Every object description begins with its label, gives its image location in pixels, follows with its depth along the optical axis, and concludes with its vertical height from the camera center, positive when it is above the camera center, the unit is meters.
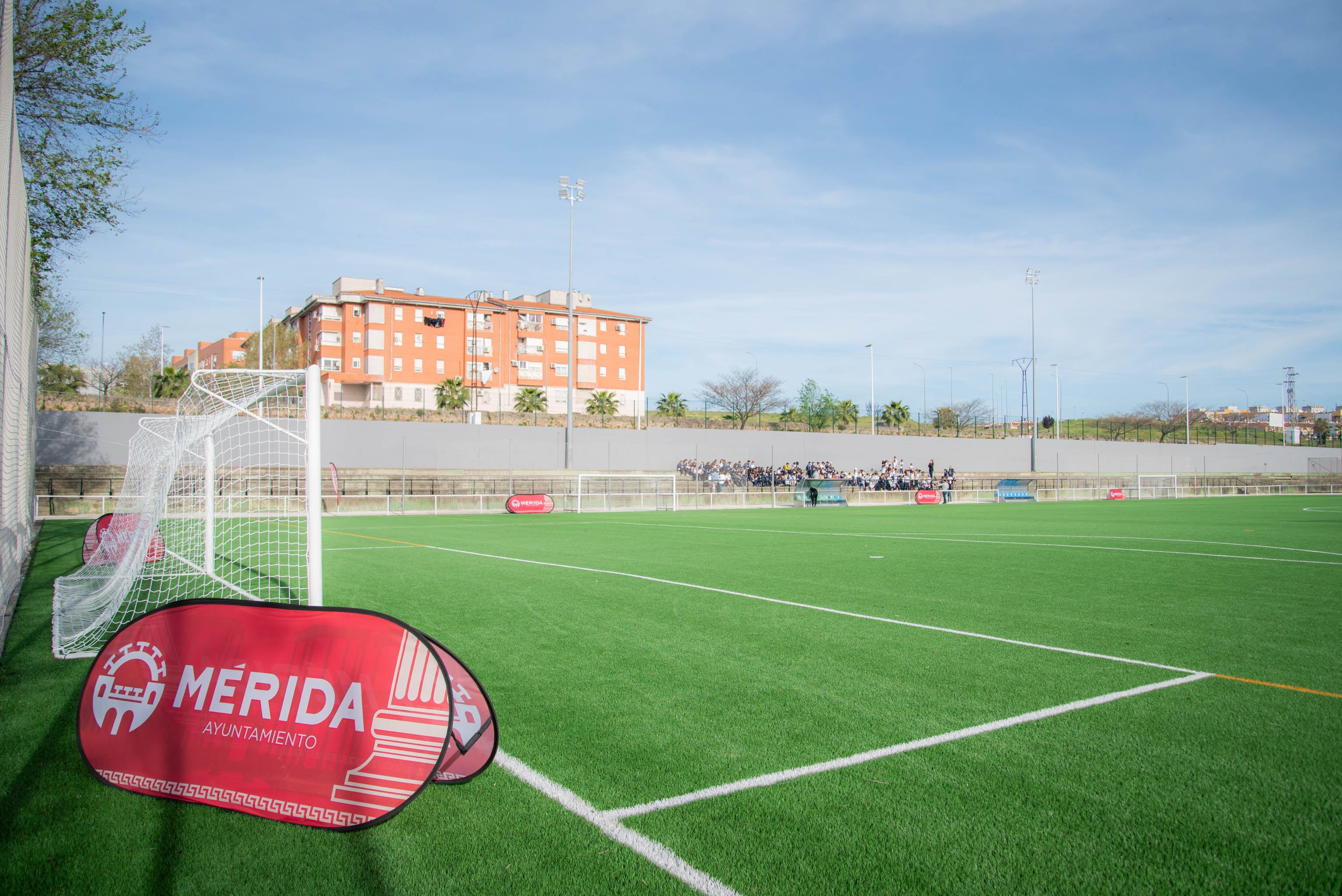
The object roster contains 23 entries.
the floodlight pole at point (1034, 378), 49.84 +5.03
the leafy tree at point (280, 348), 60.50 +8.90
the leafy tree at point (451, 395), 63.19 +5.13
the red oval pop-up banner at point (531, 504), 29.03 -1.69
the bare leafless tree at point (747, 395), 75.25 +6.03
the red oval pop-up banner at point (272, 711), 3.33 -1.11
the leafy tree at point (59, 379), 47.12 +5.05
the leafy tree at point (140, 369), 64.19 +7.87
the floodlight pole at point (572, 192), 36.16 +12.25
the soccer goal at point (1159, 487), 49.34 -1.96
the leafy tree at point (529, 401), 63.28 +4.66
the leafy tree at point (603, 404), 67.38 +4.70
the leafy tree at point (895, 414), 80.00 +4.39
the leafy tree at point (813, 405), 67.50 +4.90
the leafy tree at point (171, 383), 54.72 +5.35
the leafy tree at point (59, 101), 14.62 +6.89
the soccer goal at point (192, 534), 6.66 -1.00
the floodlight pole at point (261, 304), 51.03 +10.08
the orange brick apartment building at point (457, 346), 70.12 +10.54
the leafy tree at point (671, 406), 56.75 +3.83
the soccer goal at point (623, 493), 31.69 -1.43
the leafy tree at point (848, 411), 69.38 +4.19
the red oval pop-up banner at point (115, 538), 10.35 -1.11
